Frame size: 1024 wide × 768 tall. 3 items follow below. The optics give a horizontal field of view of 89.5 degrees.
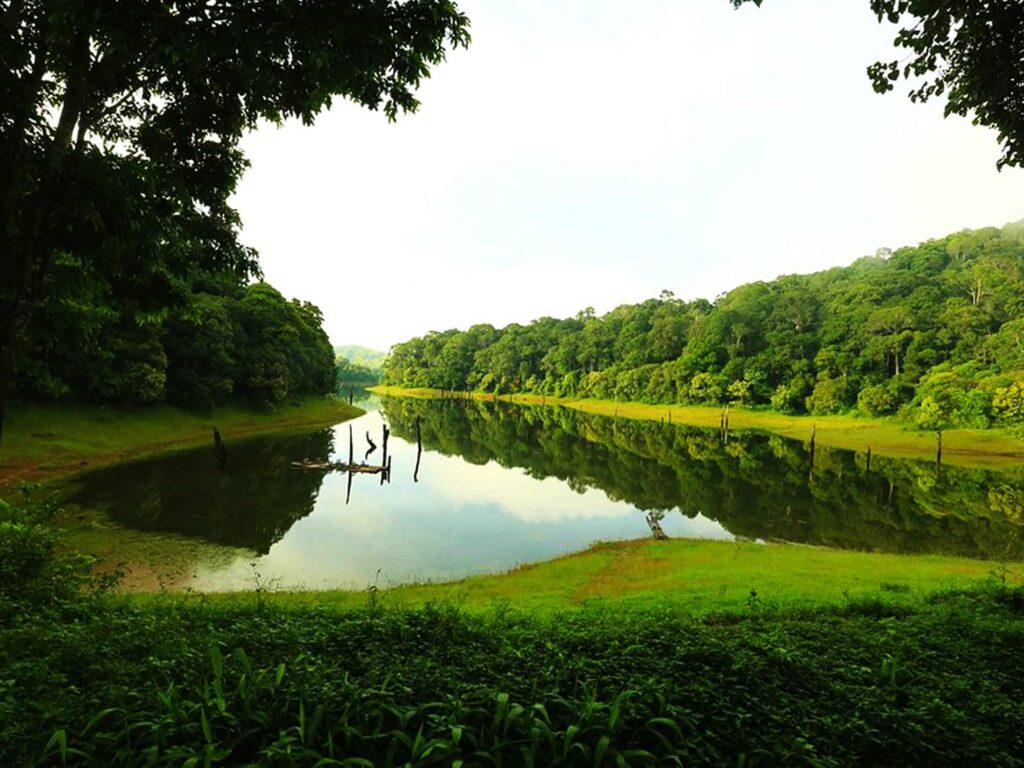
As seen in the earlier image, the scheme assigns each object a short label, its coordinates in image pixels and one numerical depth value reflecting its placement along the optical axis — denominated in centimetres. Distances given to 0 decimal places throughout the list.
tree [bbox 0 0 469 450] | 496
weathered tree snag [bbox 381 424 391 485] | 3229
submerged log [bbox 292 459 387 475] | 3109
